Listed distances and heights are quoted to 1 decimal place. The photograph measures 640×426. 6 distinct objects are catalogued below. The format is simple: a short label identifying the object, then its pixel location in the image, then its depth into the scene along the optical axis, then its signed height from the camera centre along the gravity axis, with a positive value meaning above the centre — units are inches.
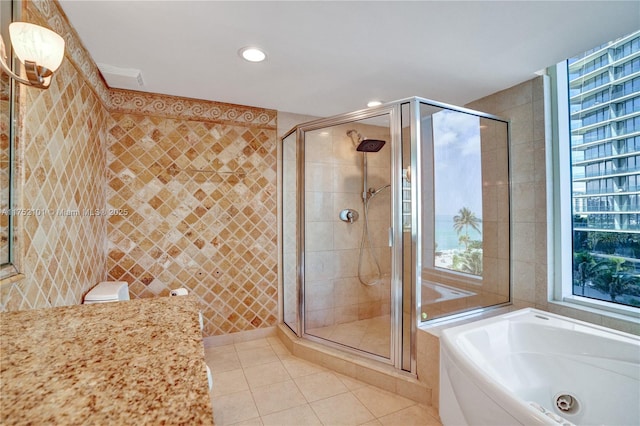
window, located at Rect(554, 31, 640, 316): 67.9 +9.3
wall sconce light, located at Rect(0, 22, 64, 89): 37.1 +22.6
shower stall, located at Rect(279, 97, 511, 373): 76.9 -1.8
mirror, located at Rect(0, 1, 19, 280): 39.0 +8.5
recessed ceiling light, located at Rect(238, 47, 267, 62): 69.6 +41.0
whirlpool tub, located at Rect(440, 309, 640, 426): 51.1 -30.7
